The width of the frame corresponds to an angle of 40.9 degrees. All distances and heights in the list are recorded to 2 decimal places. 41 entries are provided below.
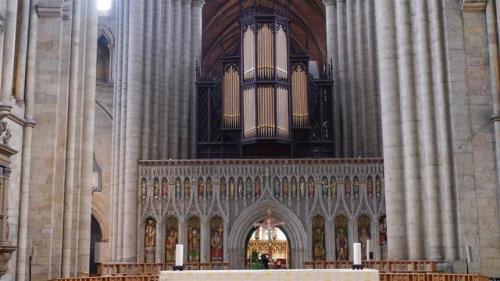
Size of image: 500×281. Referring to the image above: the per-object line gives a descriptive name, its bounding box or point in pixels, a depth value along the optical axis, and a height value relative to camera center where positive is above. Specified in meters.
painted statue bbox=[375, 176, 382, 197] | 25.95 +2.62
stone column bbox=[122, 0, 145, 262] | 26.00 +5.37
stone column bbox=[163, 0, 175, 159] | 28.53 +7.35
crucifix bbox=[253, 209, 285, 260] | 17.81 +0.97
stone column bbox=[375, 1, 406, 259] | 18.34 +3.51
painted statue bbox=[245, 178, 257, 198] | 26.28 +2.62
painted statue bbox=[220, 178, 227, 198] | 26.31 +2.63
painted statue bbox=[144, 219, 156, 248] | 26.22 +0.87
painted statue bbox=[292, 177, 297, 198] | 26.25 +2.63
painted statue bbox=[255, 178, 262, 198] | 26.28 +2.64
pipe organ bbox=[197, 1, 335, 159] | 27.91 +6.57
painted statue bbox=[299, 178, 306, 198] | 26.27 +2.71
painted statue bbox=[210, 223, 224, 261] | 26.05 +0.44
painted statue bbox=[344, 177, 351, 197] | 26.05 +2.60
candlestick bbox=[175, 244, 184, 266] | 9.67 +0.02
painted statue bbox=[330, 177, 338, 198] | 26.12 +2.65
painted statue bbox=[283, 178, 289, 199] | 26.27 +2.60
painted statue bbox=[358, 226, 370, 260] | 25.84 +0.70
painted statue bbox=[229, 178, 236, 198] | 26.31 +2.59
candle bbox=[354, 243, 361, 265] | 9.98 +0.02
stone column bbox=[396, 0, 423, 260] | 17.48 +3.32
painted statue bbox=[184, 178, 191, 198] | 26.31 +2.65
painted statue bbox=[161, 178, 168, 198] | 26.34 +2.66
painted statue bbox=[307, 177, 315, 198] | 26.22 +2.62
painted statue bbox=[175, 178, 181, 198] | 26.31 +2.73
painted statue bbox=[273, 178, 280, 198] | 26.28 +2.68
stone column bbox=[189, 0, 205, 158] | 29.86 +9.54
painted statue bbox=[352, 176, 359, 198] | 26.05 +2.65
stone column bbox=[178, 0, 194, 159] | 29.47 +7.80
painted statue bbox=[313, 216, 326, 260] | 26.00 +0.53
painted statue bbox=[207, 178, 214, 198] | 26.33 +2.71
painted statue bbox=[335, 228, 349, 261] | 25.88 +0.40
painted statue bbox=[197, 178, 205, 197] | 26.32 +2.68
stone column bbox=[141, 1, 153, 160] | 27.70 +7.57
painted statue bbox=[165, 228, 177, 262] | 26.06 +0.51
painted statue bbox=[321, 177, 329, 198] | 26.12 +2.61
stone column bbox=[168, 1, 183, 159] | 29.02 +7.54
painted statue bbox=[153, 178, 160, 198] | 26.35 +2.66
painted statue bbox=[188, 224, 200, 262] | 26.05 +0.47
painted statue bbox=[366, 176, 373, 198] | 25.96 +2.62
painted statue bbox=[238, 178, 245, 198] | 26.31 +2.68
